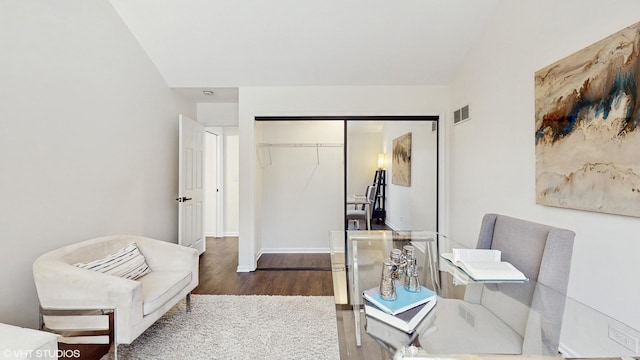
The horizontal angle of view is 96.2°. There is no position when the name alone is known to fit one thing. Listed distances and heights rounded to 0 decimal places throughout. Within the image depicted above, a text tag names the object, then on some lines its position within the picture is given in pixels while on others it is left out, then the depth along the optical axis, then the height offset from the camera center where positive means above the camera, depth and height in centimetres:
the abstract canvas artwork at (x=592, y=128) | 147 +30
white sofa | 170 -70
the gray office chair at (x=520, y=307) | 110 -59
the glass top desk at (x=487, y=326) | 103 -60
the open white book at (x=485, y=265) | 142 -46
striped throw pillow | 206 -64
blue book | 119 -53
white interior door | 361 -7
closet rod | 427 +51
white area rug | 189 -113
